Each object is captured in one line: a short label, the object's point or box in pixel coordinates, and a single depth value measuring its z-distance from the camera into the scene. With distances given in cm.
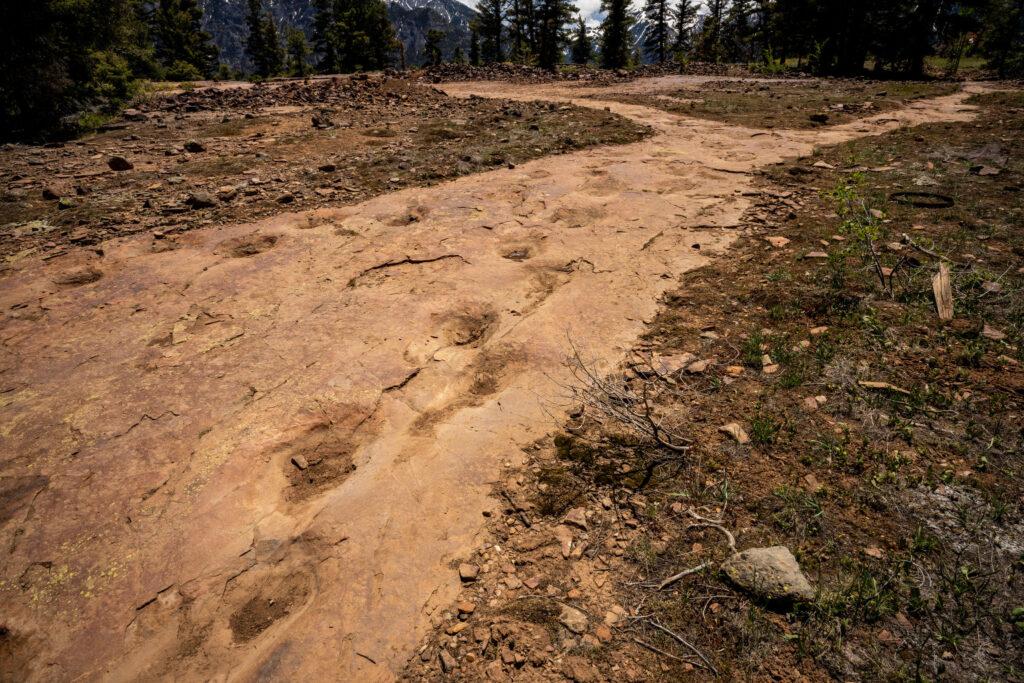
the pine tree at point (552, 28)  2631
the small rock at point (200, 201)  563
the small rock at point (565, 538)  215
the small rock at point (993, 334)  312
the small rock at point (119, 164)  691
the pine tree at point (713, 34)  3344
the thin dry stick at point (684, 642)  169
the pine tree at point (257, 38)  4438
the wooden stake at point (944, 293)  339
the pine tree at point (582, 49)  4709
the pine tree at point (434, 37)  4438
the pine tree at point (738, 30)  3606
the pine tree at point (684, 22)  4222
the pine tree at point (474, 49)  4791
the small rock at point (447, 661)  176
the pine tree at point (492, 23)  3416
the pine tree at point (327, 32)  3799
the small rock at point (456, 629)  187
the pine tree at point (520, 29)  3010
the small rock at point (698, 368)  317
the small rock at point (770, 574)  181
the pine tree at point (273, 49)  4444
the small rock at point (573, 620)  184
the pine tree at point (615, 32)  3094
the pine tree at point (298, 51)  4450
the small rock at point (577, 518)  226
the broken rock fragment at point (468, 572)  206
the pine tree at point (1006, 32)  1830
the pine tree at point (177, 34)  3409
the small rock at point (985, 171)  582
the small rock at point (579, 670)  168
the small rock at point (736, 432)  259
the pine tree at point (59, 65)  920
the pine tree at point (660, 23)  4218
